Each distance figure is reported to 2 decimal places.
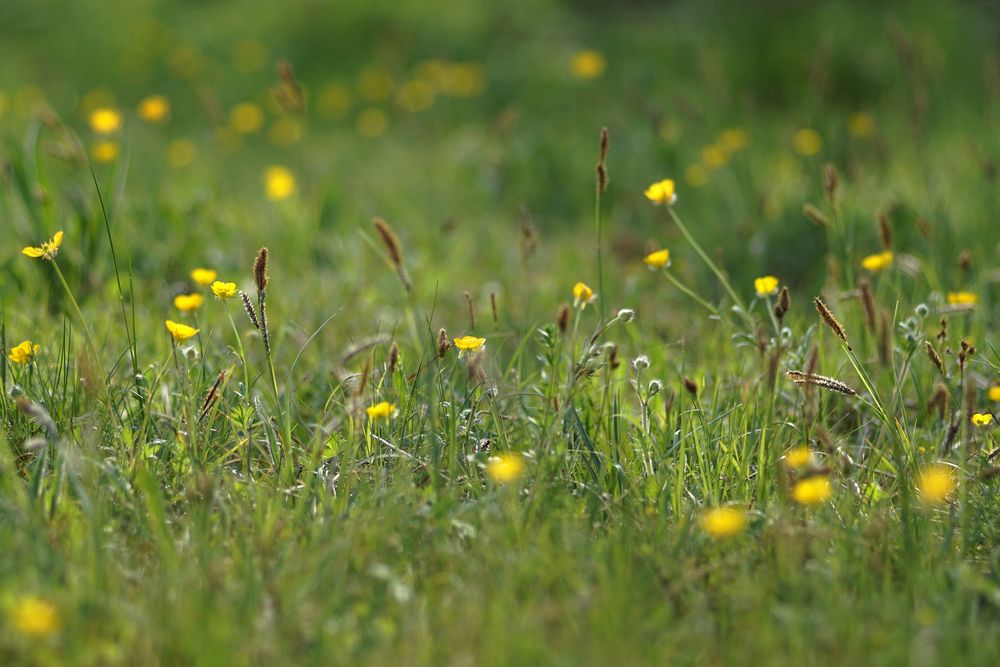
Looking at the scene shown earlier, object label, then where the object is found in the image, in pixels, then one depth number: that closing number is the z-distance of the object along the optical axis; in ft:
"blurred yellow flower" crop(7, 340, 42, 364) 13.12
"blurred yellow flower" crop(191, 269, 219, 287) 15.61
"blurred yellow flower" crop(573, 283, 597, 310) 13.69
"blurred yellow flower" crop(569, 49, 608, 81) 30.35
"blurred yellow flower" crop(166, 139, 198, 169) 28.27
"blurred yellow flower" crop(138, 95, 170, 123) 24.48
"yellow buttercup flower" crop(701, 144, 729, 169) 24.83
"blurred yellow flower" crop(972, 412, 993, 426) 13.16
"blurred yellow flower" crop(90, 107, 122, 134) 20.87
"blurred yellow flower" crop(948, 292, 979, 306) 16.25
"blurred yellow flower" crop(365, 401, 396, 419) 12.49
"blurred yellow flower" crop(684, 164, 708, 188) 24.73
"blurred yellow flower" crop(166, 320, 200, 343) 13.12
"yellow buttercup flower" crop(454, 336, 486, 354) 13.08
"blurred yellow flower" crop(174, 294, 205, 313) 14.47
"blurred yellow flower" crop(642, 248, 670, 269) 14.33
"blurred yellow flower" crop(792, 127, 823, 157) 24.70
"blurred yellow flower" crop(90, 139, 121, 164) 24.13
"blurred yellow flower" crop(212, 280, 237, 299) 13.24
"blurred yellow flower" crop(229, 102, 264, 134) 31.26
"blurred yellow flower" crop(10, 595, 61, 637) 8.56
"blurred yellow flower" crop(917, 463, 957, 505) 10.64
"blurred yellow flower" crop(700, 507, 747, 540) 10.00
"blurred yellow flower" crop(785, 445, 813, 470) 11.44
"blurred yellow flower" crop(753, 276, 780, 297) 14.66
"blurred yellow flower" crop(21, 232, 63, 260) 13.41
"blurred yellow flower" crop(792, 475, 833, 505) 10.59
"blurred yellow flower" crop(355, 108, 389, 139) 32.53
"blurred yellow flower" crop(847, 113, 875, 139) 25.74
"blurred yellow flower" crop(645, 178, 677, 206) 14.79
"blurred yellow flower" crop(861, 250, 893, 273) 16.01
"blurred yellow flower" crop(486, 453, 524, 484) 10.98
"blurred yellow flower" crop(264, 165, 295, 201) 22.58
